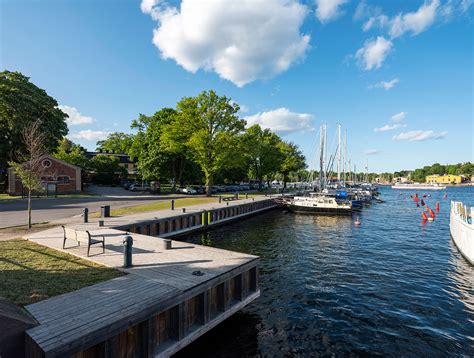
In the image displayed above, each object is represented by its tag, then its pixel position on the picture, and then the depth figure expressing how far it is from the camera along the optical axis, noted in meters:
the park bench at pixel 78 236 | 10.36
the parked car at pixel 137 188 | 53.50
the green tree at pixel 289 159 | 69.31
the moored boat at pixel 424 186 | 126.41
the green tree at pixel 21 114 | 38.50
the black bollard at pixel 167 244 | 11.60
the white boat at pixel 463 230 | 15.68
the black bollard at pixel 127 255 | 8.85
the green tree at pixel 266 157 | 63.59
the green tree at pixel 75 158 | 60.44
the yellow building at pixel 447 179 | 177.38
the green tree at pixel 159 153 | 48.66
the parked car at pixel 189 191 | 50.34
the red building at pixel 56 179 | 38.94
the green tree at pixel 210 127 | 41.75
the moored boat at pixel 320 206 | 35.84
